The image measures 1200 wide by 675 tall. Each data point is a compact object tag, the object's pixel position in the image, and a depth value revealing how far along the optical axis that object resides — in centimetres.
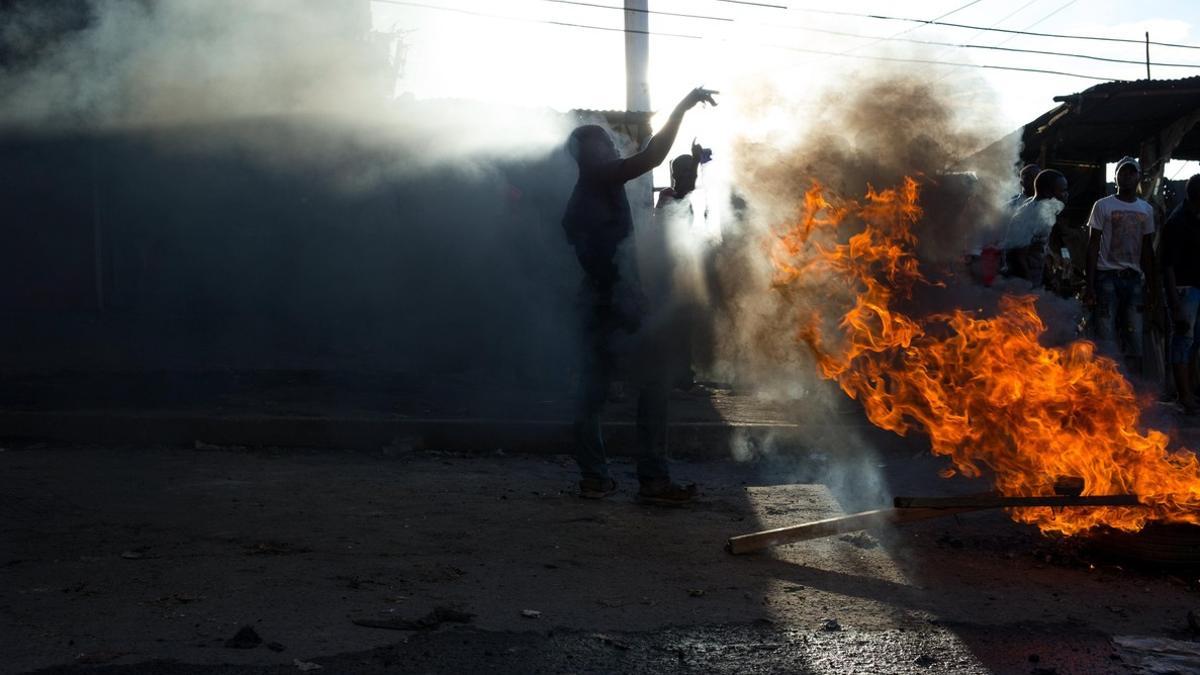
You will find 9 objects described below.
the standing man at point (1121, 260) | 812
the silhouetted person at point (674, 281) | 556
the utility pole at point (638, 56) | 1512
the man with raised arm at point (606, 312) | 535
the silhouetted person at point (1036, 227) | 728
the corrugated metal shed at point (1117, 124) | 1259
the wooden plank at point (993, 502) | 401
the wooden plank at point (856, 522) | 412
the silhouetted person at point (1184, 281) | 807
